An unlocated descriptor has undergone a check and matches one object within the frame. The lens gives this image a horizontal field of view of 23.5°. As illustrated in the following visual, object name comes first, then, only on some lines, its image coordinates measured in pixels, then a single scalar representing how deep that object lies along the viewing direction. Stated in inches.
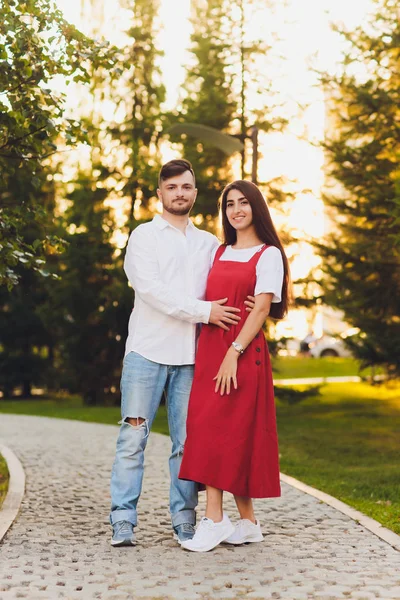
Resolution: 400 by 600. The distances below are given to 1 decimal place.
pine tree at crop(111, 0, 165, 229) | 946.7
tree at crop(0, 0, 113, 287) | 267.6
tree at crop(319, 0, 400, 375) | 584.7
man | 224.8
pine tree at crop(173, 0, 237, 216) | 818.2
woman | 217.9
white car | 1717.5
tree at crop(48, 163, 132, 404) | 959.0
